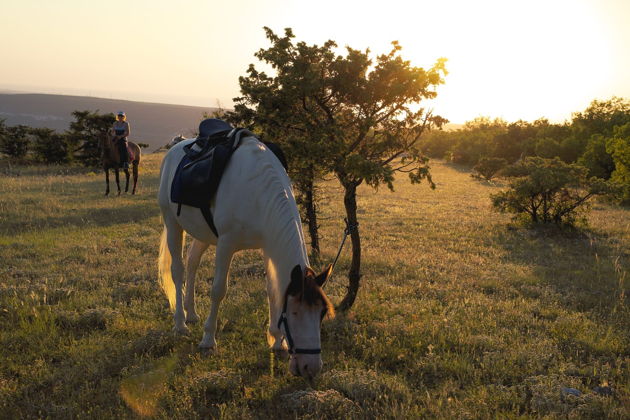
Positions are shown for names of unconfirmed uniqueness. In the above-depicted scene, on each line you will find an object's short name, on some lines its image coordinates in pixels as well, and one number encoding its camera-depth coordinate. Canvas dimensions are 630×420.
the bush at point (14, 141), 27.15
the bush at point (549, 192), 12.58
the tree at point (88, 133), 26.98
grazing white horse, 3.63
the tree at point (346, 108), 5.72
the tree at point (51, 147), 26.88
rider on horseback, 16.86
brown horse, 16.78
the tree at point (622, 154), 19.36
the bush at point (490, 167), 32.57
